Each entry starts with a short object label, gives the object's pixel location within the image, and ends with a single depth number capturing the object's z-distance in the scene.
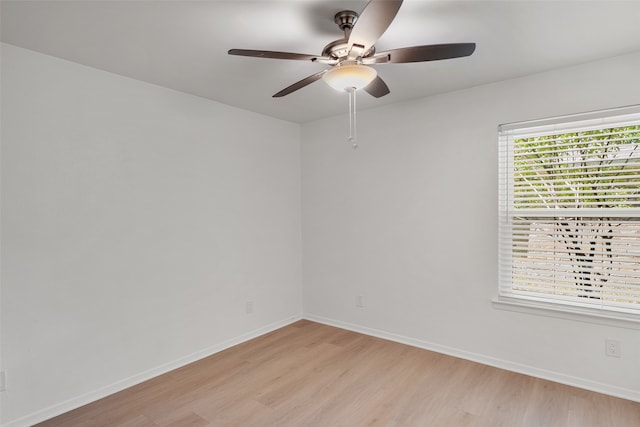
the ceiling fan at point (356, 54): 1.65
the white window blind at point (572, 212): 2.40
